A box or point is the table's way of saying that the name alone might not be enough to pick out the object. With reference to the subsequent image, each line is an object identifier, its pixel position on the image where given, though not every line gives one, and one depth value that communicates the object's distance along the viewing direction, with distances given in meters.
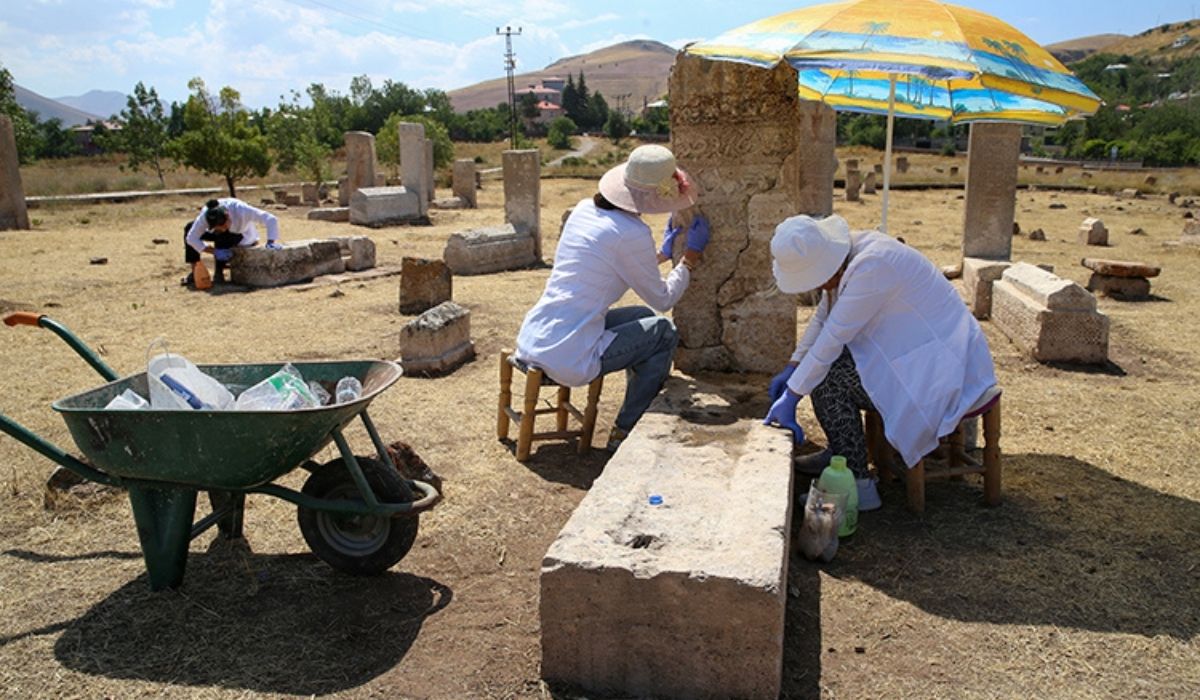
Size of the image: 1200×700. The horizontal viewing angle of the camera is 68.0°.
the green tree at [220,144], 20.72
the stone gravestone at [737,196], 4.93
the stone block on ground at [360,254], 11.27
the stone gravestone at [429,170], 19.31
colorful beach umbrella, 3.80
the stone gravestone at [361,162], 18.05
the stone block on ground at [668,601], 2.64
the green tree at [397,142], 26.17
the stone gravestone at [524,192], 12.20
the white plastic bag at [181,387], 3.27
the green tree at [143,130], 32.31
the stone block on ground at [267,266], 10.20
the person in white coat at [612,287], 4.39
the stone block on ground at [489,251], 11.22
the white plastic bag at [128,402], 3.17
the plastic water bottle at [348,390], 3.57
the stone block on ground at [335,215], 16.67
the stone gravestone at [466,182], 19.53
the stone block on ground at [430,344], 6.56
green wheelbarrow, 3.12
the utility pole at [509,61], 47.93
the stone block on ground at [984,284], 8.49
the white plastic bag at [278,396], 3.36
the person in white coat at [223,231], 10.04
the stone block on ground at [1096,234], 13.65
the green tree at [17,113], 25.79
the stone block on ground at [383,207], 16.00
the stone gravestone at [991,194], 9.75
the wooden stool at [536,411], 4.53
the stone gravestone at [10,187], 14.53
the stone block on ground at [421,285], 8.78
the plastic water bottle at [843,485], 3.74
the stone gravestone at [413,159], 16.88
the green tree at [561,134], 56.84
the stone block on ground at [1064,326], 6.58
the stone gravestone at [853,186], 20.17
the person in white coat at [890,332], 3.69
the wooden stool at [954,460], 3.96
